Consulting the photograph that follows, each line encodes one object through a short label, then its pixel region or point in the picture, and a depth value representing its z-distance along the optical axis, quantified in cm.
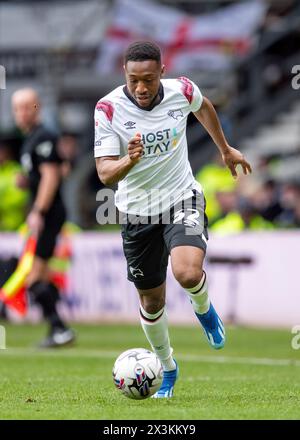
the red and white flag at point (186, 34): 2288
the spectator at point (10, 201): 1902
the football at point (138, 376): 794
